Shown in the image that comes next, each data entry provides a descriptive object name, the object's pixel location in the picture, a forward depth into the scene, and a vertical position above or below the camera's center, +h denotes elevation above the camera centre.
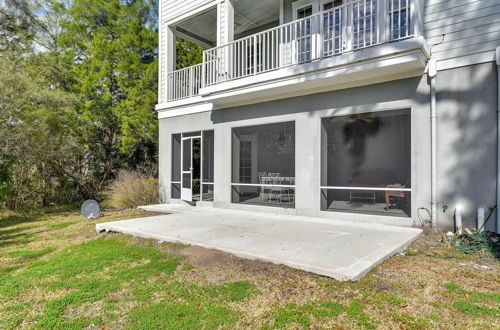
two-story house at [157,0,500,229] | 5.55 +1.36
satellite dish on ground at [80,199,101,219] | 8.58 -1.16
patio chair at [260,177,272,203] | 9.27 -0.78
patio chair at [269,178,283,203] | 9.31 -0.74
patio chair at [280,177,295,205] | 9.48 -0.87
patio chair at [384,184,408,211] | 7.24 -0.71
